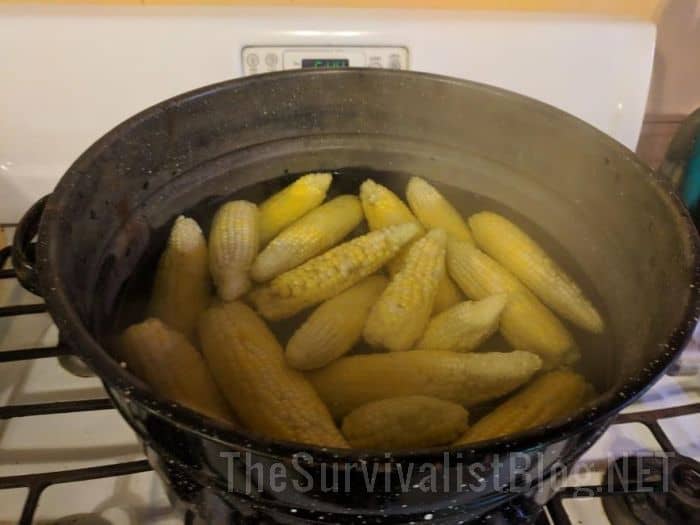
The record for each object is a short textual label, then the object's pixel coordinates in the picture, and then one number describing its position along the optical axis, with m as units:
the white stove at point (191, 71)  0.60
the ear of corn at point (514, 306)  0.53
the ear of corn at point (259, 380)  0.42
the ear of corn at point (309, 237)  0.58
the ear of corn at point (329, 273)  0.55
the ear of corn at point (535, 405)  0.44
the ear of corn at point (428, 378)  0.47
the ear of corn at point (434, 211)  0.62
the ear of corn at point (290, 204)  0.63
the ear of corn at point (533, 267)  0.56
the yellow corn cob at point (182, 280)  0.55
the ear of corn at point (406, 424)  0.42
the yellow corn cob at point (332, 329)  0.50
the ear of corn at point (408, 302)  0.52
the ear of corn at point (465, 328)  0.52
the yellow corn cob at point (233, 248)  0.56
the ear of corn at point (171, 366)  0.46
